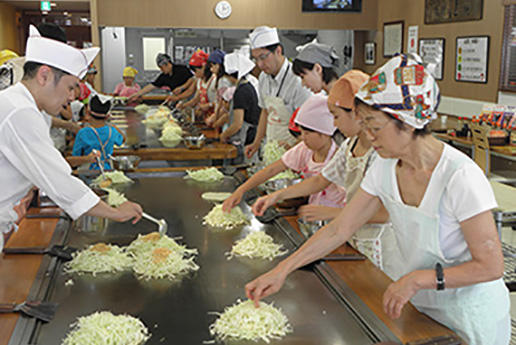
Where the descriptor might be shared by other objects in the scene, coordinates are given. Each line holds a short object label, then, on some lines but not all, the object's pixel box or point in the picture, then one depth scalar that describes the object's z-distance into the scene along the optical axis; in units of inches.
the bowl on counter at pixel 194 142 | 178.7
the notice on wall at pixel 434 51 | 309.7
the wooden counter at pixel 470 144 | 204.2
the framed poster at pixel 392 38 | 354.0
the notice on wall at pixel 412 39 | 336.2
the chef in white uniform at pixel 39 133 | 77.1
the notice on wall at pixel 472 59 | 271.6
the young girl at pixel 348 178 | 87.7
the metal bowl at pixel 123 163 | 142.8
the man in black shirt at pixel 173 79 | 341.1
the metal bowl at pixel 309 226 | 86.1
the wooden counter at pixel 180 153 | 174.6
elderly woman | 58.7
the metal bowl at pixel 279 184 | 115.0
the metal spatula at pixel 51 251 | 80.5
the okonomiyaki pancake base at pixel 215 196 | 115.8
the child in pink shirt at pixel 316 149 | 106.7
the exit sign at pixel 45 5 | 367.2
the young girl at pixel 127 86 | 354.3
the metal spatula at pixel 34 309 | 61.4
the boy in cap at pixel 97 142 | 150.2
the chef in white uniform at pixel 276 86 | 165.9
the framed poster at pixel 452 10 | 277.7
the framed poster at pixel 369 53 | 388.8
